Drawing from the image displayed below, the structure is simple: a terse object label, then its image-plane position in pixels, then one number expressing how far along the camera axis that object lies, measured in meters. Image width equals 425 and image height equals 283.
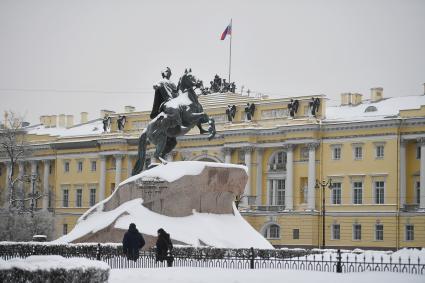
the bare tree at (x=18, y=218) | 58.38
